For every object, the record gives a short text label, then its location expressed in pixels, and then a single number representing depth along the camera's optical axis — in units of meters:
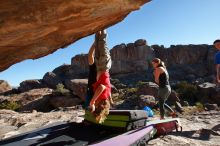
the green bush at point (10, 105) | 14.34
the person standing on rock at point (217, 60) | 4.43
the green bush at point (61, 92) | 14.99
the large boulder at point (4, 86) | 22.21
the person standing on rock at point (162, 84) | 4.96
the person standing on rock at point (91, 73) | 3.85
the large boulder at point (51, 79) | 23.50
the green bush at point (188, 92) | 13.54
